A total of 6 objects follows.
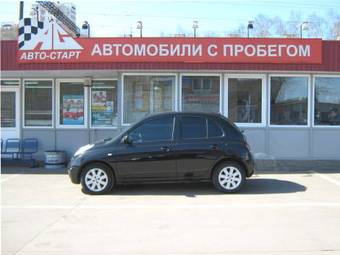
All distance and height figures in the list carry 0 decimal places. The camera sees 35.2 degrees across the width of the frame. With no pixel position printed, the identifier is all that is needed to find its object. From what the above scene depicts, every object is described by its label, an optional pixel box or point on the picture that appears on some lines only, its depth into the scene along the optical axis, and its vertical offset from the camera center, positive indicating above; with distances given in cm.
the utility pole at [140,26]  1806 +320
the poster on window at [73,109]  1667 +36
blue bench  1623 -85
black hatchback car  1116 -77
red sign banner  1477 +197
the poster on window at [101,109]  1659 +37
